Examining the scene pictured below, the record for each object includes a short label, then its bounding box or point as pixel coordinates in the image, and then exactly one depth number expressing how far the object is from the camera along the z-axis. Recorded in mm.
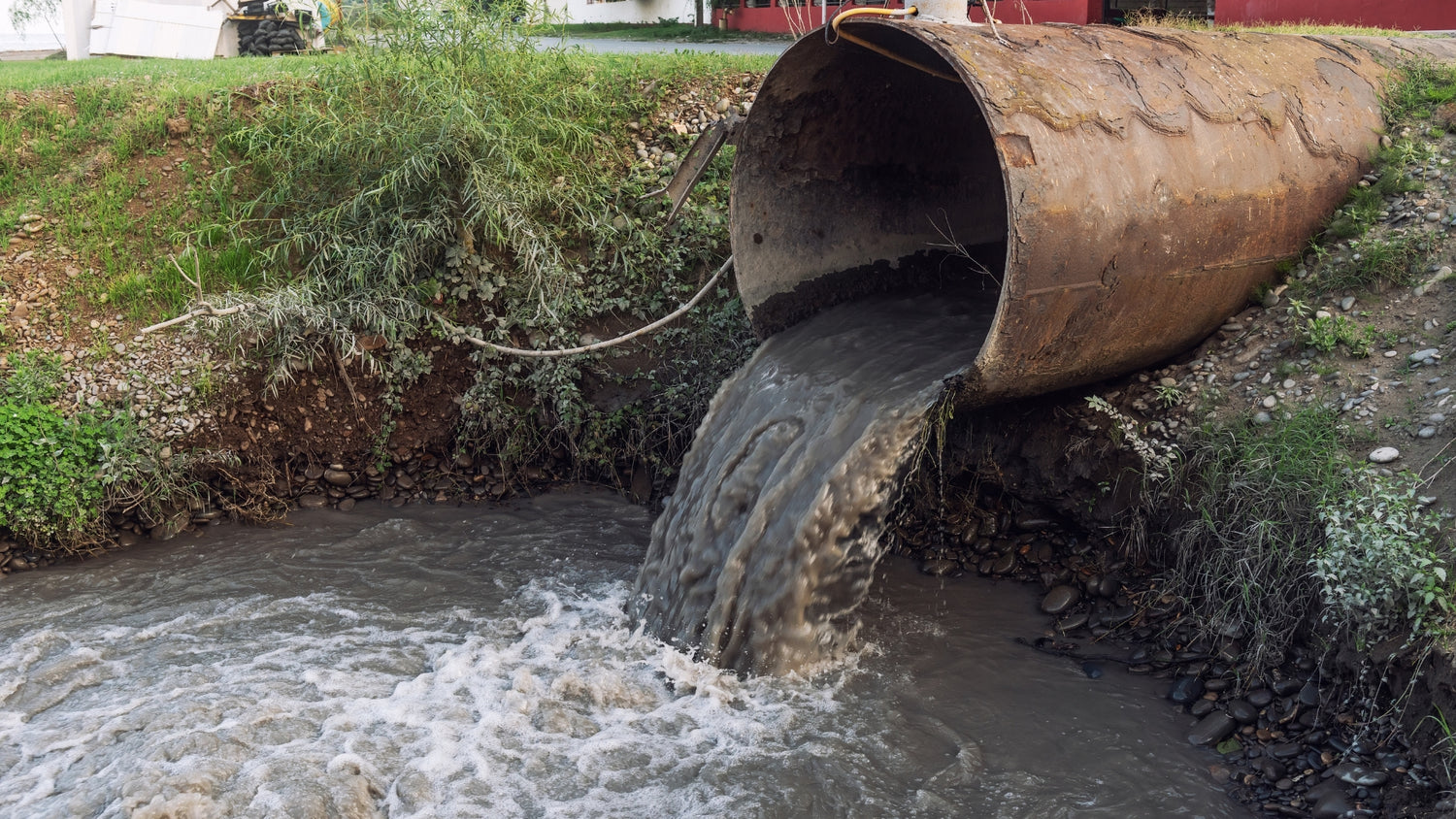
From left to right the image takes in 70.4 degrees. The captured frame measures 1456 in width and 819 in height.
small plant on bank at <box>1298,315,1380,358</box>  4516
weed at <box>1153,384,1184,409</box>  4676
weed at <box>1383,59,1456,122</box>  5391
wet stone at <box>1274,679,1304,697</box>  3841
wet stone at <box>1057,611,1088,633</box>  4613
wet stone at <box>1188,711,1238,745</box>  3838
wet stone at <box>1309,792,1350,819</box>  3326
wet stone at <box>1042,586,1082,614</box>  4727
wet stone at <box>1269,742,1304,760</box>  3646
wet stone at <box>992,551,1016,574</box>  5086
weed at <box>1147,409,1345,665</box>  3920
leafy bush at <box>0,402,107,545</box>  5289
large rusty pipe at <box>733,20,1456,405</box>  3873
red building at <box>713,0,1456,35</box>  10281
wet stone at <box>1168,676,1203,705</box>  4070
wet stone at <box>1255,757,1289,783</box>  3602
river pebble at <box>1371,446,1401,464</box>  3982
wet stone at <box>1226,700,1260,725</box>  3855
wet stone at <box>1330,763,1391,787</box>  3355
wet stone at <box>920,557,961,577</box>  5168
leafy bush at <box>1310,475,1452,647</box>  3445
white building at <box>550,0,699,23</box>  20980
